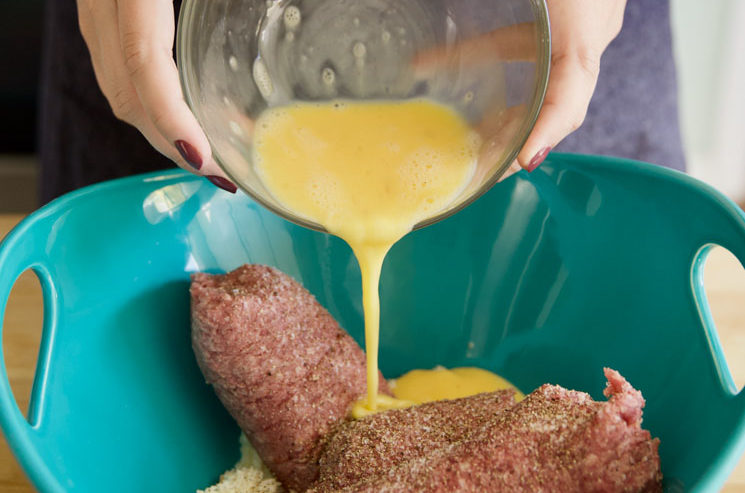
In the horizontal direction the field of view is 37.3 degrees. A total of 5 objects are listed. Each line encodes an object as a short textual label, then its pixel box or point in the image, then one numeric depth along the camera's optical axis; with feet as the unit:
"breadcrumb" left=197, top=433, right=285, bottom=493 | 1.73
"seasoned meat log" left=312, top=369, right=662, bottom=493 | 1.42
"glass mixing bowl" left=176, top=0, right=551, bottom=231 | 1.49
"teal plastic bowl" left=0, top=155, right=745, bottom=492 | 1.54
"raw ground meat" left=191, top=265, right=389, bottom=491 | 1.70
